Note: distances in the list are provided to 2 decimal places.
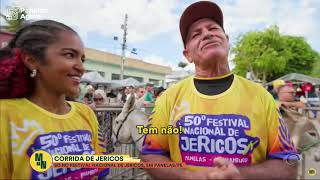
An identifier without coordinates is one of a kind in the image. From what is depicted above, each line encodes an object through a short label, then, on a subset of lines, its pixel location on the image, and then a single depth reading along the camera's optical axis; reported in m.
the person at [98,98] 4.14
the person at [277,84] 3.21
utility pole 19.39
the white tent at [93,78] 10.60
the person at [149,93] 6.12
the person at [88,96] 4.39
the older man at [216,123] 1.13
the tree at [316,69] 28.91
